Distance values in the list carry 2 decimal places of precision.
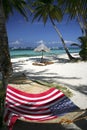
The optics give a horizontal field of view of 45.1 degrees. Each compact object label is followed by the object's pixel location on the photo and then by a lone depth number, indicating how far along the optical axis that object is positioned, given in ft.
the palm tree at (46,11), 33.95
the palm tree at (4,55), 9.49
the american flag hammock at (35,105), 7.13
